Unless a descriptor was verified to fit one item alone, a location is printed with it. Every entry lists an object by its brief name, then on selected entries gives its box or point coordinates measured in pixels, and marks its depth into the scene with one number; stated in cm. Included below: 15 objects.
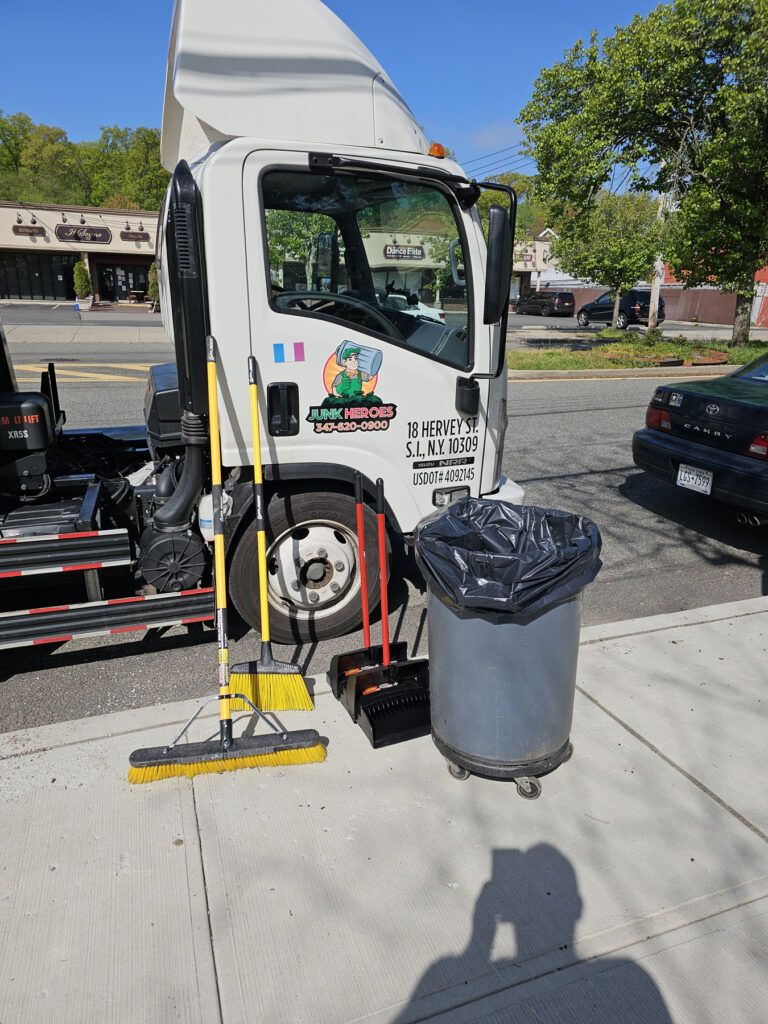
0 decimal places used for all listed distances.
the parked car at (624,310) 3272
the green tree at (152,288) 3714
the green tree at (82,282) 3866
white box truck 336
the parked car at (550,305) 4084
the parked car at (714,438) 538
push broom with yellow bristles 295
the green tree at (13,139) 7281
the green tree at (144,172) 6600
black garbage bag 263
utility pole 2308
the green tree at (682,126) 1617
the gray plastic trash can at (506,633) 265
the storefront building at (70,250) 4116
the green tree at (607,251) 1950
